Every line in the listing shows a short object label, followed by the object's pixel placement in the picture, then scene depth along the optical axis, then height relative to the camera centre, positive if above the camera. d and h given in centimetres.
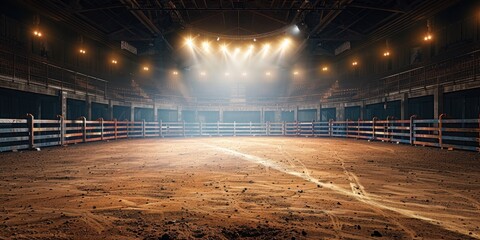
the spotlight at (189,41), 2412 +767
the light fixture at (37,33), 1747 +593
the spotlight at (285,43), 2538 +807
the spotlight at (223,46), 2627 +760
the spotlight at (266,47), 2651 +807
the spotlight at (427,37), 1802 +587
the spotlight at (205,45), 2542 +774
